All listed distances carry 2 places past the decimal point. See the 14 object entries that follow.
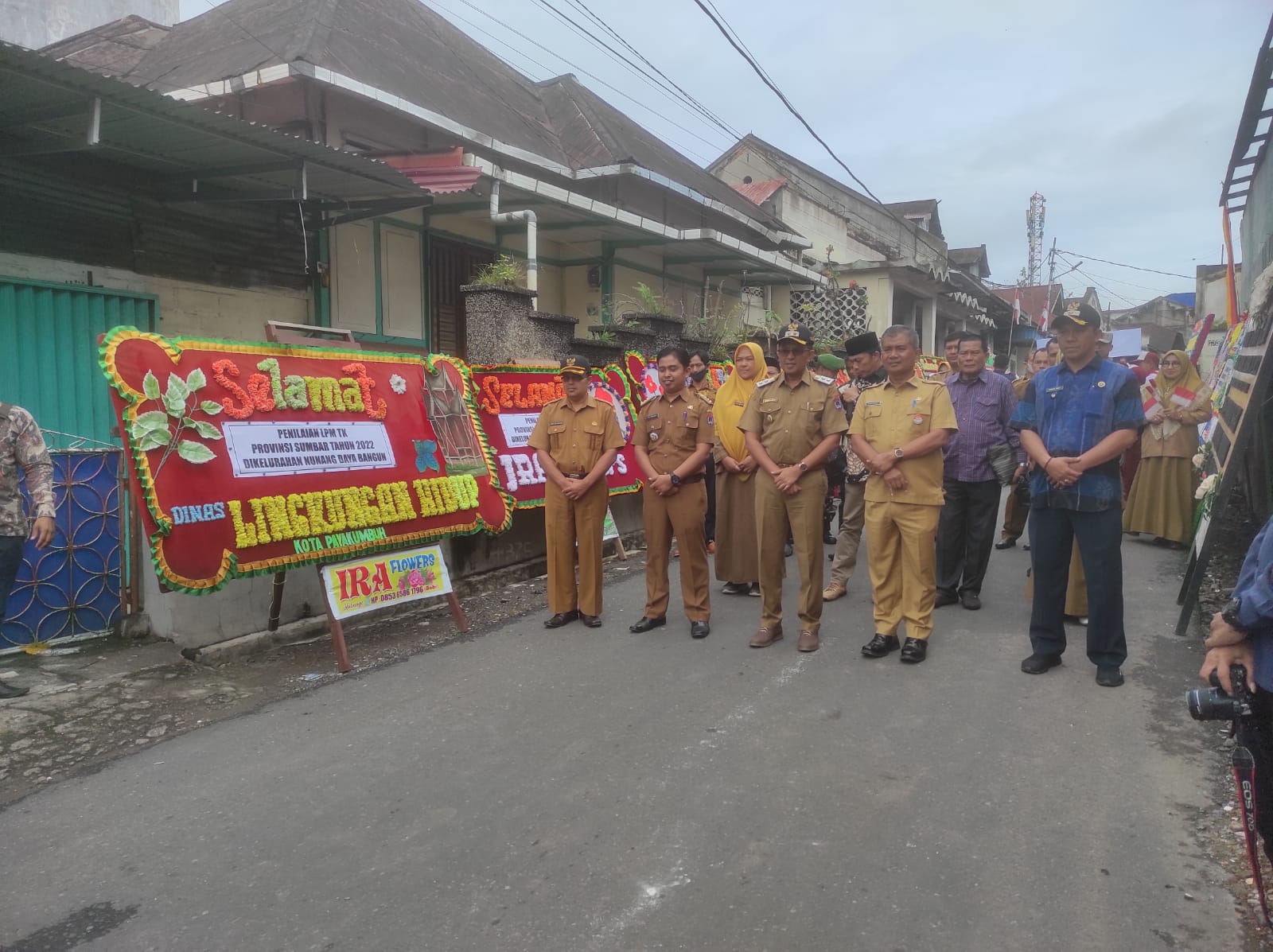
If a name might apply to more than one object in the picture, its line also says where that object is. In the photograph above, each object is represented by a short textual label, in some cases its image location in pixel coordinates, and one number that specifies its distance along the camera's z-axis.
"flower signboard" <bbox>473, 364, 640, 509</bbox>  7.50
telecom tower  46.84
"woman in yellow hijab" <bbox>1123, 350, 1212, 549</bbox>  8.23
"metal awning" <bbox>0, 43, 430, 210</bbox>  6.11
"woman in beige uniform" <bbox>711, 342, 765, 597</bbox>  6.48
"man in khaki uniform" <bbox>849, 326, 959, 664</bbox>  4.93
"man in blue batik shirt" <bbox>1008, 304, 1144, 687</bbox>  4.44
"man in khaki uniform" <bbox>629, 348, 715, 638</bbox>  5.74
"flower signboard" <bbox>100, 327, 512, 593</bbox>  4.75
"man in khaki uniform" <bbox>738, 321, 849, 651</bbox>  5.15
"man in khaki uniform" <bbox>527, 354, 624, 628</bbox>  5.91
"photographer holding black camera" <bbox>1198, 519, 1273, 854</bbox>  2.13
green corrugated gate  7.55
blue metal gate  5.29
